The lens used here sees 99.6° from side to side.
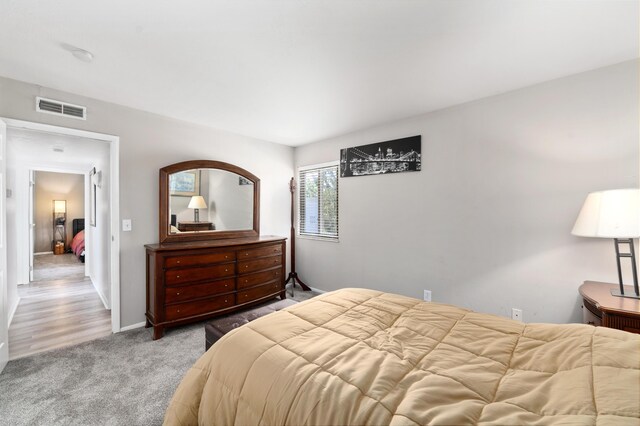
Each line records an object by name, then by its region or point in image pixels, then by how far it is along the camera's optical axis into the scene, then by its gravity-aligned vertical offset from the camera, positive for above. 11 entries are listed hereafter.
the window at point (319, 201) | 4.21 +0.20
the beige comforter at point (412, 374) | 0.84 -0.63
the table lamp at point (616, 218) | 1.73 -0.06
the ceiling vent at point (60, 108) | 2.50 +1.04
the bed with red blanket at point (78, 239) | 6.73 -0.61
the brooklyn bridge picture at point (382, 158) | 3.26 +0.72
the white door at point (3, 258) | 2.22 -0.34
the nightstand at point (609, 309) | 1.59 -0.61
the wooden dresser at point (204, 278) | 2.81 -0.74
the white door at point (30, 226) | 4.93 -0.16
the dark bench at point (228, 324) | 2.06 -0.87
